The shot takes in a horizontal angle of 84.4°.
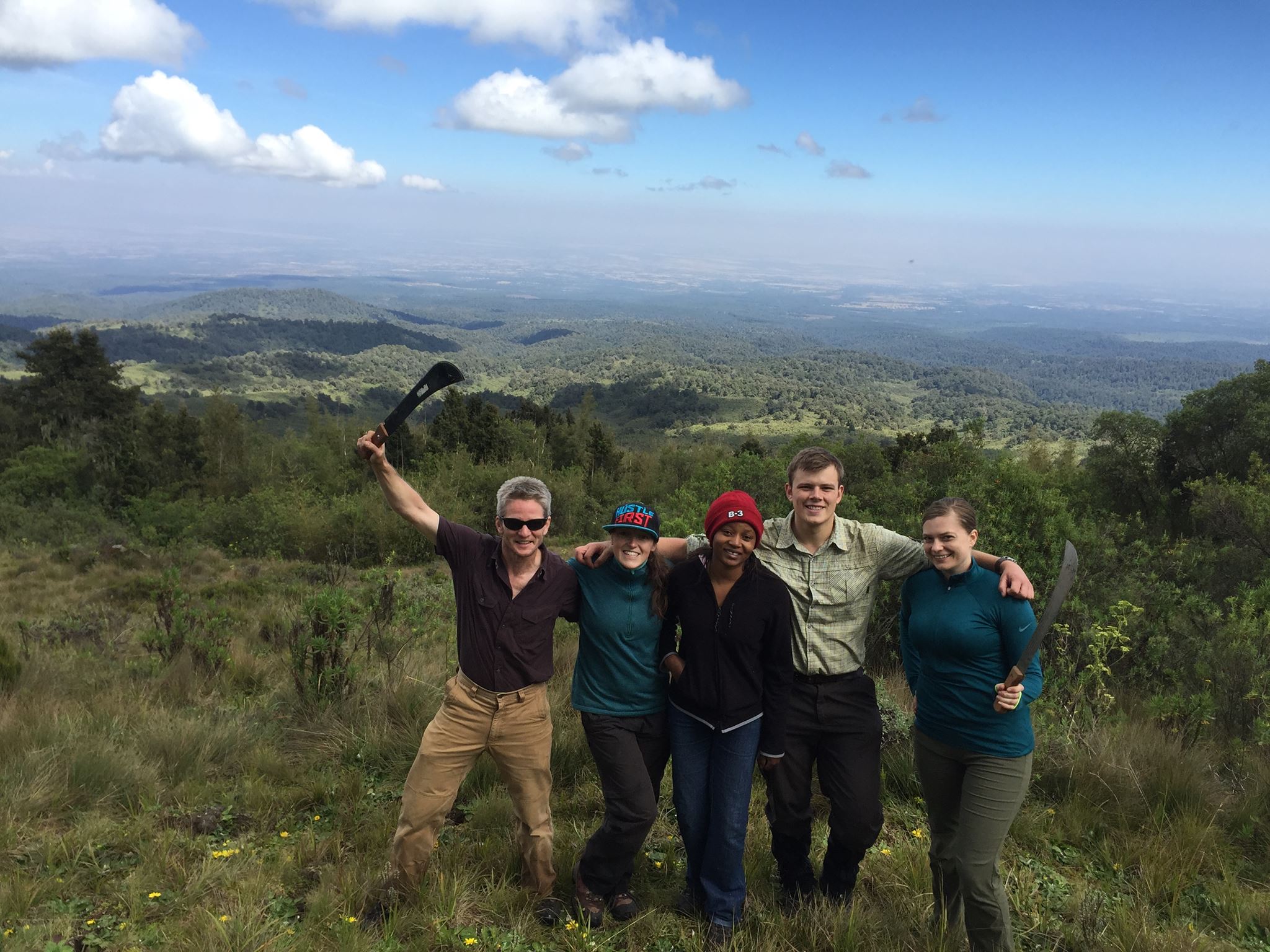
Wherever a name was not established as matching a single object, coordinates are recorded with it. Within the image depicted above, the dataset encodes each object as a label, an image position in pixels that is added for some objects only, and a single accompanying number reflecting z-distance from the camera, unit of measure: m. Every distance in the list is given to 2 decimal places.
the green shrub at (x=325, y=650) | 4.85
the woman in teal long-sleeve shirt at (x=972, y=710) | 2.64
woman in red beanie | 2.78
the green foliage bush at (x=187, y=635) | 6.26
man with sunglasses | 2.96
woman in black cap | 2.90
